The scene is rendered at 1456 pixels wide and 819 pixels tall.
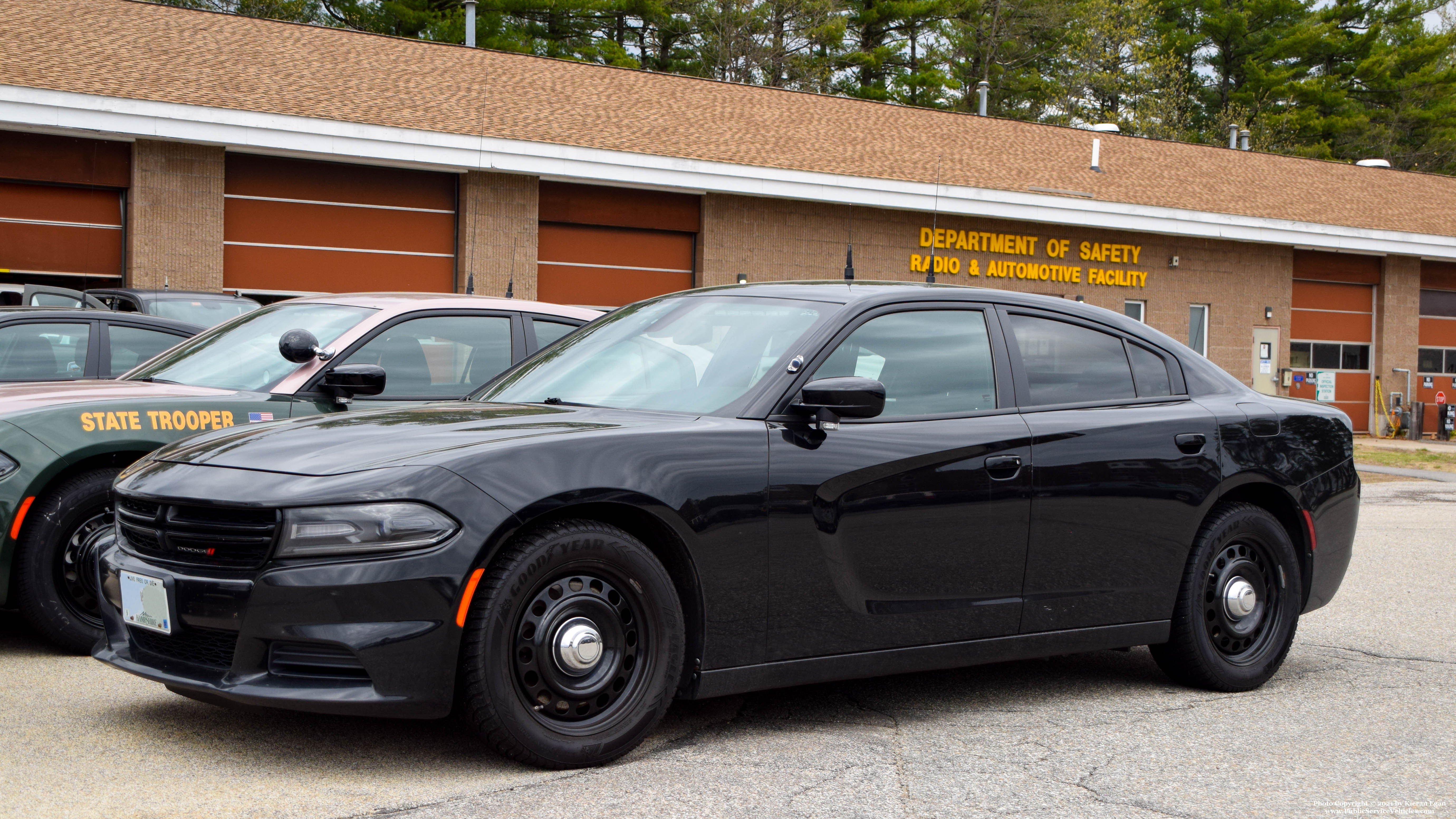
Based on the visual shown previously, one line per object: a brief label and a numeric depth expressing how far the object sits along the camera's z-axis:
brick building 19.22
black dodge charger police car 3.70
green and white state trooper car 5.40
